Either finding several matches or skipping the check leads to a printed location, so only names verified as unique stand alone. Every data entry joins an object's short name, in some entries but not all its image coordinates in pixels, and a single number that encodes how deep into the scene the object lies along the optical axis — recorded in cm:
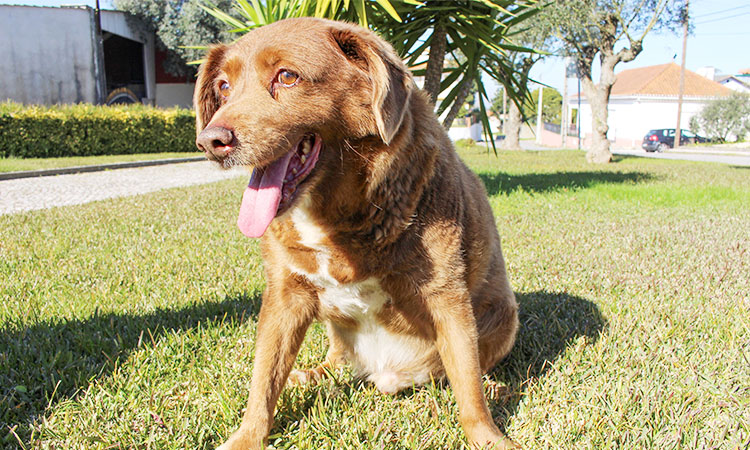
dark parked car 3806
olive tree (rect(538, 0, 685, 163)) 1722
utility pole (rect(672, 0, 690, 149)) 3466
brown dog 178
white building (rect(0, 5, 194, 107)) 2098
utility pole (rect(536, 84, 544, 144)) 4348
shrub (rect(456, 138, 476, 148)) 3068
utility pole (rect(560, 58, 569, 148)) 4322
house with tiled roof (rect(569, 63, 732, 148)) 5147
